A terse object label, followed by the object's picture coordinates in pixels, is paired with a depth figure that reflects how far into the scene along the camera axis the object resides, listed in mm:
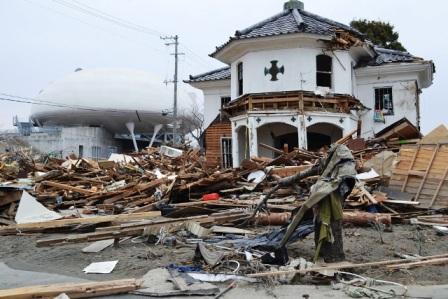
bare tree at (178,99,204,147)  60375
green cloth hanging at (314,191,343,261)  6816
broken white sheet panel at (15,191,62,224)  13039
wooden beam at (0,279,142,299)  5996
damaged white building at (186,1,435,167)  21547
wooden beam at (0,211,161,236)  11448
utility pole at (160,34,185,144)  45094
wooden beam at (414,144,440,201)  13095
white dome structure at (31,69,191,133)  53281
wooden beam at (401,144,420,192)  13508
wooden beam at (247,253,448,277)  6445
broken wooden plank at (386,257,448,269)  7027
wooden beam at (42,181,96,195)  16734
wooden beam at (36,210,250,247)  9492
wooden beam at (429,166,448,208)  12572
